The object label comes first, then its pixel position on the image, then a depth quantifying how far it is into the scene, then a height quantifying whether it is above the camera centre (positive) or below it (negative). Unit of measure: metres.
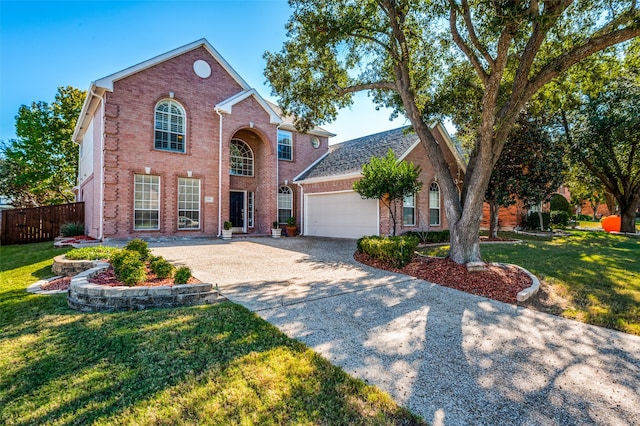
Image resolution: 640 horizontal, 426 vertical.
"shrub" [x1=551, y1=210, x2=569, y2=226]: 23.03 -0.24
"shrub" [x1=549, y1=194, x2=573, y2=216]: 27.41 +0.98
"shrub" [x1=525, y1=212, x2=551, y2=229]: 20.61 -0.41
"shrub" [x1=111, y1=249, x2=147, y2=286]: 5.20 -0.92
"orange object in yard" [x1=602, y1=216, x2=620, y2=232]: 20.97 -0.64
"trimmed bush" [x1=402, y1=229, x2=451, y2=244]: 13.56 -0.93
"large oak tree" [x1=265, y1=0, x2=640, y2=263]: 6.21 +4.46
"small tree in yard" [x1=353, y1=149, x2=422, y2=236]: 12.26 +1.46
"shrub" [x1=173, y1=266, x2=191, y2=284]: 5.15 -1.02
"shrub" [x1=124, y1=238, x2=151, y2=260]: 7.34 -0.77
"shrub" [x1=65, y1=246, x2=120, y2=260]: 7.25 -0.91
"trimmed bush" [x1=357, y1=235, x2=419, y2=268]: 7.91 -0.90
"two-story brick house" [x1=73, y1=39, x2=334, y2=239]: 12.84 +3.13
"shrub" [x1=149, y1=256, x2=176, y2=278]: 5.65 -0.99
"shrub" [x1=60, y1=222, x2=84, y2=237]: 14.71 -0.64
